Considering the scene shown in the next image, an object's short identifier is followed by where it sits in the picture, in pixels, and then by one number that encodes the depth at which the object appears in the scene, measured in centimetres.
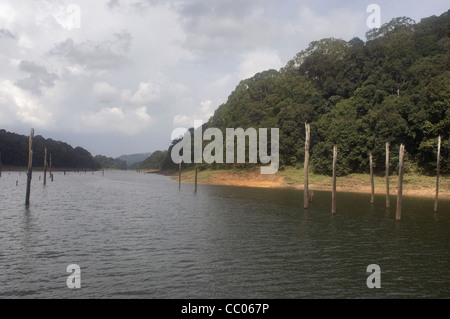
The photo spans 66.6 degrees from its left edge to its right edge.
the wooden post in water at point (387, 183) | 3887
